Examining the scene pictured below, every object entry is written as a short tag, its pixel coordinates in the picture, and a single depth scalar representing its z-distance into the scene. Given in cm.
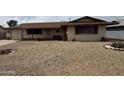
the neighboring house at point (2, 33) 1951
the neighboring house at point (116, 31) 1429
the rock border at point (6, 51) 636
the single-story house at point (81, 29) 1212
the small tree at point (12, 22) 3405
